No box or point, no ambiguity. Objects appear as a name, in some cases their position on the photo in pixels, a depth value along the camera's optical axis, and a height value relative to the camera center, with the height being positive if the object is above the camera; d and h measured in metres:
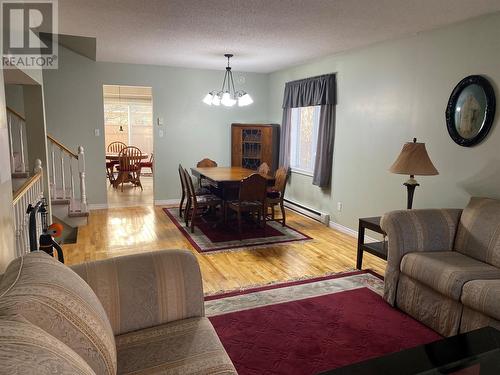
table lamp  3.10 -0.18
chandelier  5.13 +0.54
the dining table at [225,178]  4.67 -0.56
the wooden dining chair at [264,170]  5.70 -0.52
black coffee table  1.54 -0.98
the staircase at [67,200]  5.00 -0.96
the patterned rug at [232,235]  4.36 -1.28
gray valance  5.06 +0.70
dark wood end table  3.30 -1.00
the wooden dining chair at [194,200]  4.79 -0.89
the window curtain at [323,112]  5.08 +0.38
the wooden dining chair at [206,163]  6.18 -0.47
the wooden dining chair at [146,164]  8.39 -0.71
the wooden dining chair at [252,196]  4.43 -0.74
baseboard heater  5.32 -1.16
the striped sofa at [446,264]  2.28 -0.85
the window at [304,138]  5.82 +0.00
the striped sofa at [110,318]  0.87 -0.68
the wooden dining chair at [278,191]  5.02 -0.76
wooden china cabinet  6.62 -0.14
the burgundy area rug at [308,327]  2.23 -1.33
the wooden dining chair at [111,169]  8.26 -0.83
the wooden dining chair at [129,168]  7.70 -0.75
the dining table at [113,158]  7.90 -0.55
